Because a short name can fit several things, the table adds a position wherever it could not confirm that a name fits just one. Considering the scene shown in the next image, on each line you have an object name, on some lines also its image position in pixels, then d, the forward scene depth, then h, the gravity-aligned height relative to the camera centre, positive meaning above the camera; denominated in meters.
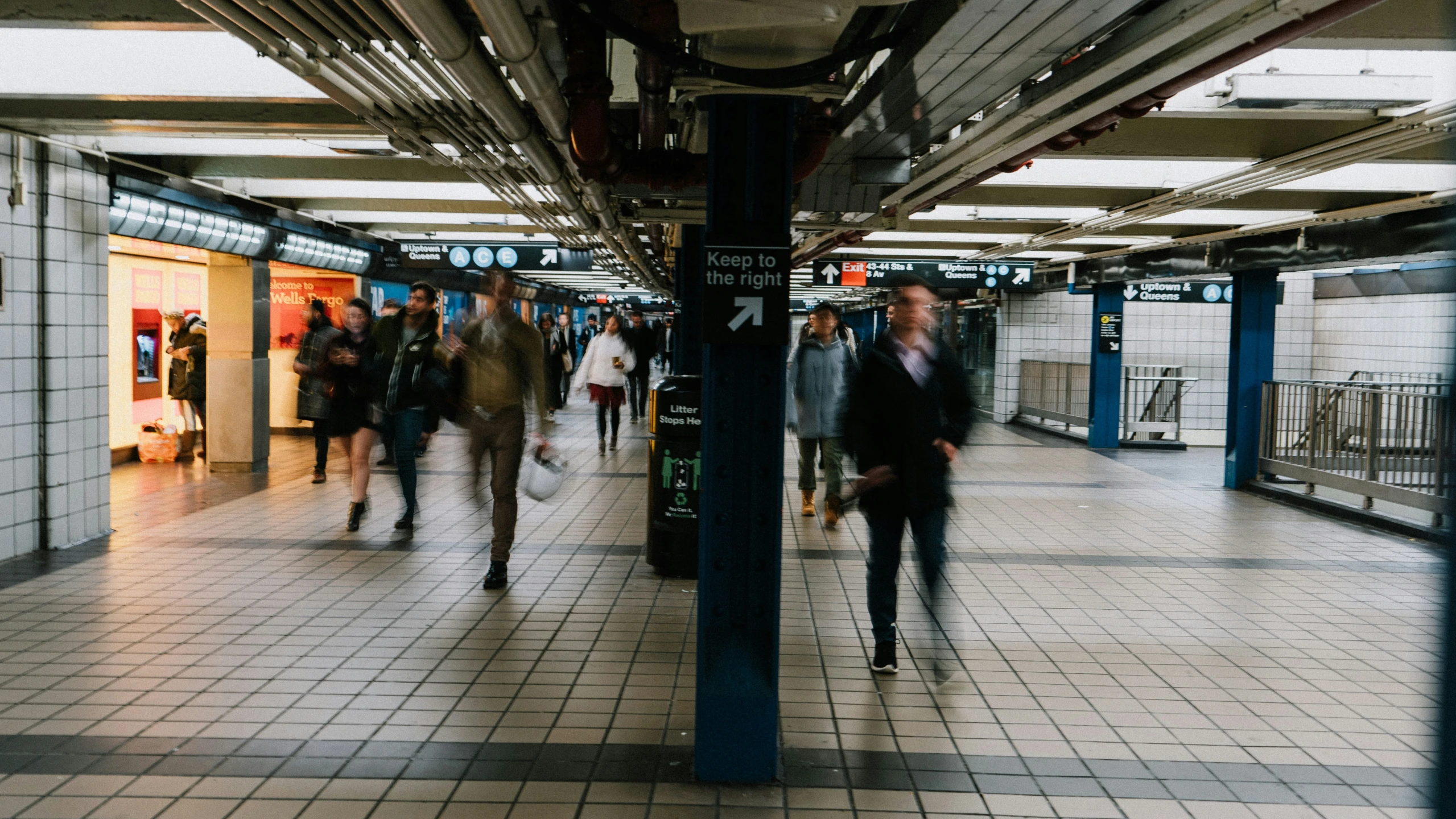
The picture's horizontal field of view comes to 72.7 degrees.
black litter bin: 6.26 -0.68
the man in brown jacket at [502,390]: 6.00 -0.19
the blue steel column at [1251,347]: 11.39 +0.35
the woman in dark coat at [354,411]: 7.51 -0.42
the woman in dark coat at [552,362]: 16.70 -0.02
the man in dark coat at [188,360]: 11.31 -0.09
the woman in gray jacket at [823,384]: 8.42 -0.15
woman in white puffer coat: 12.75 +0.00
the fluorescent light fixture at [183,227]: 7.77 +1.11
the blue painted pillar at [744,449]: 3.56 -0.30
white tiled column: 6.46 -0.09
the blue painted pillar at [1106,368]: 15.56 +0.09
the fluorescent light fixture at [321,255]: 11.23 +1.24
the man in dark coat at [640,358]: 16.00 +0.09
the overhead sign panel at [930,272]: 14.32 +1.44
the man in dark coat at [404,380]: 7.45 -0.18
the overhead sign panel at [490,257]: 12.31 +1.30
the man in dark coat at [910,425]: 4.33 -0.25
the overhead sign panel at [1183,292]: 16.17 +1.38
